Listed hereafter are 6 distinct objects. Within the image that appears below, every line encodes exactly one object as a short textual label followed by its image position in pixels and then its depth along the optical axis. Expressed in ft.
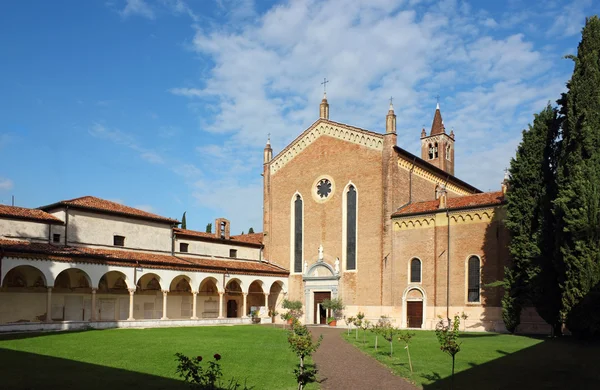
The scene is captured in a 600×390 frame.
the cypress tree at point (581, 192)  75.36
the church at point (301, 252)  103.65
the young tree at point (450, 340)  43.21
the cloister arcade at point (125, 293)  101.60
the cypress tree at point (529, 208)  88.67
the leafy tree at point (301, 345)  42.83
